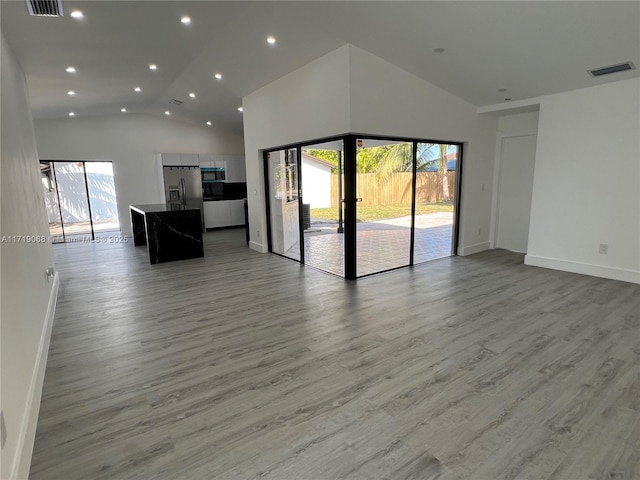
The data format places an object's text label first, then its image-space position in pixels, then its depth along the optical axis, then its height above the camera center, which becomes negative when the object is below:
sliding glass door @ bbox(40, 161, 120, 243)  8.45 -0.22
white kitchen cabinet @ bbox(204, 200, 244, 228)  10.16 -0.75
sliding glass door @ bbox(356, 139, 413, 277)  4.96 -0.08
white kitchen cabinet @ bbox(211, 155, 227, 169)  10.27 +0.82
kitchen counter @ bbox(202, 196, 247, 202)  10.18 -0.32
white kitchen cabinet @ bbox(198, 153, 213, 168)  10.08 +0.85
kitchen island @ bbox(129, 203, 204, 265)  6.04 -0.79
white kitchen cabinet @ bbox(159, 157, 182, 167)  9.47 +0.85
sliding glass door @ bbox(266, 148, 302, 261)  6.32 -0.34
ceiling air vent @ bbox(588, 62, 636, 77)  3.90 +1.33
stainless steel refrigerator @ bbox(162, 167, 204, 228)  9.62 +0.11
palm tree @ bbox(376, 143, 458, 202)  5.33 +0.44
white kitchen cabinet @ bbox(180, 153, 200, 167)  9.77 +0.84
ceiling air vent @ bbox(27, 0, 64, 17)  2.93 +1.63
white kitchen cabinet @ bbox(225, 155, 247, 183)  10.56 +0.60
